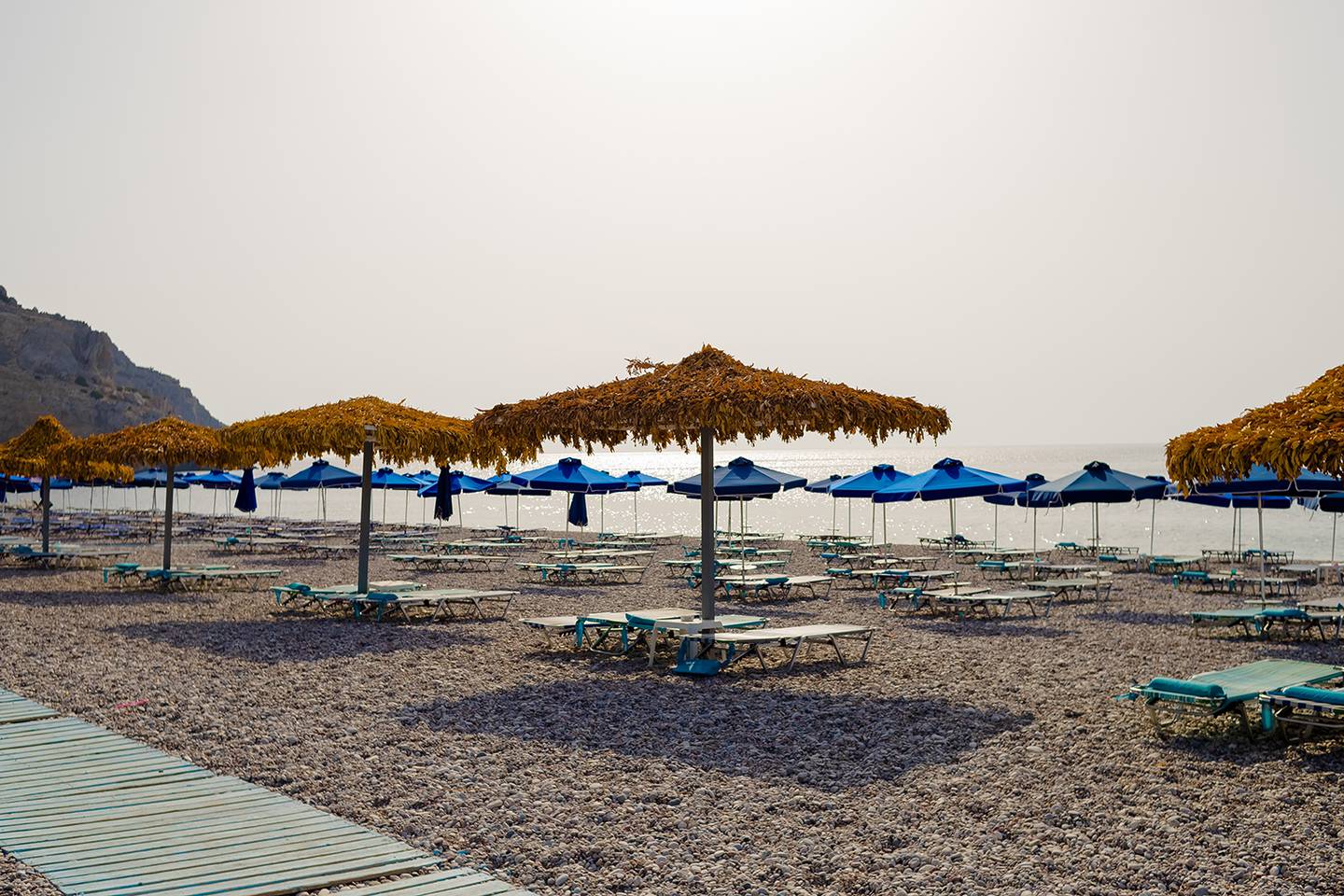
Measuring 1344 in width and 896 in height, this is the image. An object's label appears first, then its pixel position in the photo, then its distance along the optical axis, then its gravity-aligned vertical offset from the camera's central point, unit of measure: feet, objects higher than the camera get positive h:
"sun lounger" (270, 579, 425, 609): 41.68 -4.45
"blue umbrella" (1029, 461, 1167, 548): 52.60 +0.19
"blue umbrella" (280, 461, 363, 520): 89.56 +0.34
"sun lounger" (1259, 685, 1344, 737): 20.21 -4.25
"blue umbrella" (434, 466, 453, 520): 58.03 -1.05
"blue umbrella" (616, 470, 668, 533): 76.43 +0.46
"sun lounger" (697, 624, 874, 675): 29.81 -4.31
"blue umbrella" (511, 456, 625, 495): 67.41 +0.44
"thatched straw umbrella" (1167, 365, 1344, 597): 21.17 +1.11
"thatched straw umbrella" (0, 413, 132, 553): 64.34 +1.94
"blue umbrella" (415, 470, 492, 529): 75.87 -0.01
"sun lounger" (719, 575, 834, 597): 48.16 -4.36
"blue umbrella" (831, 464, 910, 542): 59.52 +0.39
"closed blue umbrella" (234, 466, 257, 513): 80.43 -1.07
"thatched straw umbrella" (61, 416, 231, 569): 52.03 +1.65
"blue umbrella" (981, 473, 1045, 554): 64.23 -0.40
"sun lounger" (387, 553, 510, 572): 64.95 -5.27
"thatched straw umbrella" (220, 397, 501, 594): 40.63 +1.81
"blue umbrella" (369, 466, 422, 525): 84.38 +0.21
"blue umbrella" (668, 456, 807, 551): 49.96 +0.33
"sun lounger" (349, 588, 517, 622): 40.45 -4.63
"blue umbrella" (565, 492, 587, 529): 74.59 -1.77
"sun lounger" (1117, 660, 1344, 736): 20.97 -4.00
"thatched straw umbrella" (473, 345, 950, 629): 27.68 +2.05
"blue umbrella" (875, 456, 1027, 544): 51.88 +0.34
